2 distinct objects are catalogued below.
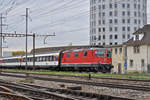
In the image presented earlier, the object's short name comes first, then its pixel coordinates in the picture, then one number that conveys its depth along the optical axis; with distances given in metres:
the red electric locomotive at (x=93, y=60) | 34.44
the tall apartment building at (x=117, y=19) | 110.89
